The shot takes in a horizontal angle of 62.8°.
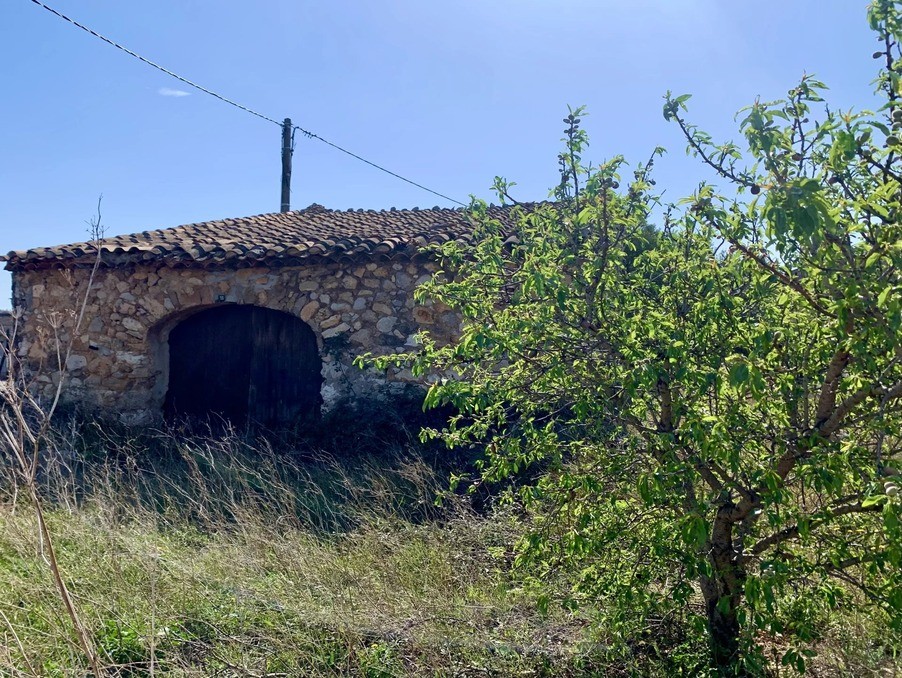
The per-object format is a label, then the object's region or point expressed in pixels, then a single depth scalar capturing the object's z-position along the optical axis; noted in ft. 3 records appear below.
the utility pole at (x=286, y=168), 52.11
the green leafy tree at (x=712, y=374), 7.45
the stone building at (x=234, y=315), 26.76
